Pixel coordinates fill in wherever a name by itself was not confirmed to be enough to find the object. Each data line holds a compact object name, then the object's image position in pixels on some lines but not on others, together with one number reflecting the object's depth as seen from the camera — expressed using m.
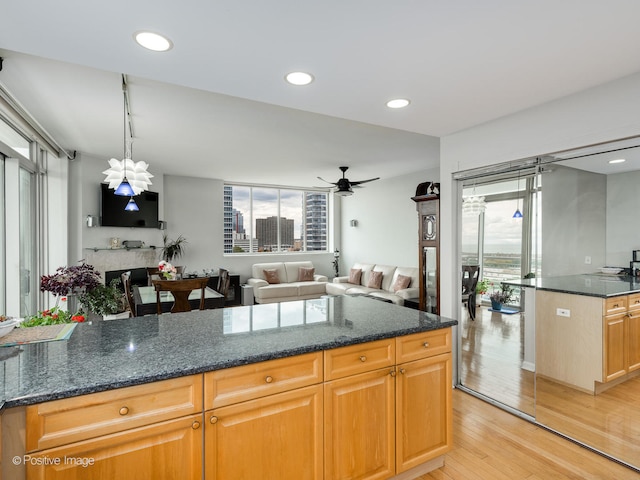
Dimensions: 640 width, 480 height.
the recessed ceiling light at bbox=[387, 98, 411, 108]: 2.52
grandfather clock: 4.29
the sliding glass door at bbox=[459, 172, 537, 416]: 2.86
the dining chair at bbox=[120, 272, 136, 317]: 3.51
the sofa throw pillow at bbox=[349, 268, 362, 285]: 7.38
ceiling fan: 5.58
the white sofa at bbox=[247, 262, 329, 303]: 6.96
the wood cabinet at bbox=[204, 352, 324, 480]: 1.44
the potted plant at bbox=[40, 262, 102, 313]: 2.52
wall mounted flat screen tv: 5.52
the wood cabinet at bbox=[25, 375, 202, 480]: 1.17
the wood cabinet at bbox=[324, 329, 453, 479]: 1.74
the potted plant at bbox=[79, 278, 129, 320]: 3.13
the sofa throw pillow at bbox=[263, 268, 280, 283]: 7.39
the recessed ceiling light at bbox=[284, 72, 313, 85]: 2.12
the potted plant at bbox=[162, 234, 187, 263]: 6.59
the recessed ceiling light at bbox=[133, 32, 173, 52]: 1.71
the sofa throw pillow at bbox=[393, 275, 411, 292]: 6.21
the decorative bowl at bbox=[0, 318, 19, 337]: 1.61
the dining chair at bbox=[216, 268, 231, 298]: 4.52
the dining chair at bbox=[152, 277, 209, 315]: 3.09
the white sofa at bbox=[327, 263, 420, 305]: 5.95
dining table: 3.40
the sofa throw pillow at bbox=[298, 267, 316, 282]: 7.79
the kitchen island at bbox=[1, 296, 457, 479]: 1.21
